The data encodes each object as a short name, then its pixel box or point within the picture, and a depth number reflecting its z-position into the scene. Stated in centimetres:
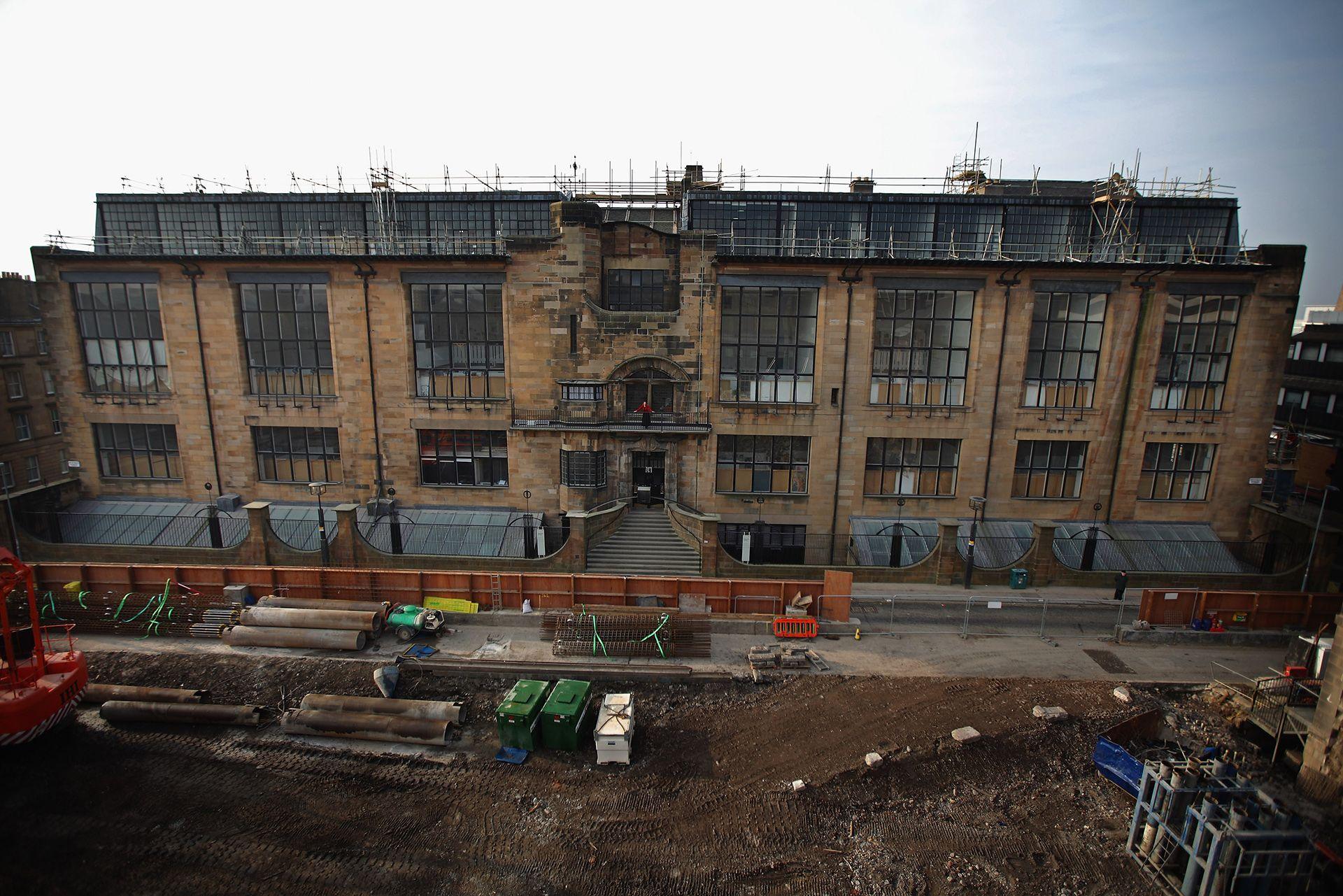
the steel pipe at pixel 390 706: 1717
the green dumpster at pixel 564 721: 1653
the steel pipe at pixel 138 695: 1783
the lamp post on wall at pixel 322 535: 2681
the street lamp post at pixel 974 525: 2567
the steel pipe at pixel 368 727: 1684
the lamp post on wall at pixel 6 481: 2756
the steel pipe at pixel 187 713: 1744
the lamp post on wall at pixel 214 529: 2895
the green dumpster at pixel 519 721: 1644
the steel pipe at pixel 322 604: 2212
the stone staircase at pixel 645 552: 2717
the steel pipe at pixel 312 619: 2145
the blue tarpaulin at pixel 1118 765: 1526
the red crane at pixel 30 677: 1566
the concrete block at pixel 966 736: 1689
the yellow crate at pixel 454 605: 2328
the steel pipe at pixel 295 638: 2111
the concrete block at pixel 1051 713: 1784
